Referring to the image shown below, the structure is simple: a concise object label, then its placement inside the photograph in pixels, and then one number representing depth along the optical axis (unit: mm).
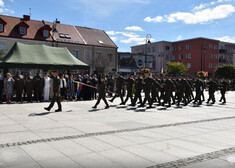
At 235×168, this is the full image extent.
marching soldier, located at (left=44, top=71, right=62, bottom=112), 10938
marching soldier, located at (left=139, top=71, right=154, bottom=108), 13328
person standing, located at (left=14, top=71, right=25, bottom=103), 14773
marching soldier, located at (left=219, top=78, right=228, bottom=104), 17625
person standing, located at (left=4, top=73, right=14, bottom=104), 14500
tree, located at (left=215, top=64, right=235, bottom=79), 56906
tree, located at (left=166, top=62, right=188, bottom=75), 59869
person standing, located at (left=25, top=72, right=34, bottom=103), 15039
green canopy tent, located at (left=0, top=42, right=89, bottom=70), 15906
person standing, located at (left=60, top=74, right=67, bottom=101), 15852
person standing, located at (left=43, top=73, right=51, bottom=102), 15424
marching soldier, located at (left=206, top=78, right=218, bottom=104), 16688
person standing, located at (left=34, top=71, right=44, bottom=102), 15273
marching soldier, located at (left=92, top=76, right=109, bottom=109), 12383
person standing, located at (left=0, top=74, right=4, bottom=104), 14648
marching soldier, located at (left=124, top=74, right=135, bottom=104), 14148
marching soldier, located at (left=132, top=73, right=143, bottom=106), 13859
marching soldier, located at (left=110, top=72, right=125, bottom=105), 14575
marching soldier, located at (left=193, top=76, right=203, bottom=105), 15938
